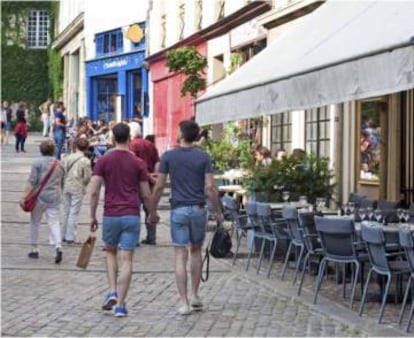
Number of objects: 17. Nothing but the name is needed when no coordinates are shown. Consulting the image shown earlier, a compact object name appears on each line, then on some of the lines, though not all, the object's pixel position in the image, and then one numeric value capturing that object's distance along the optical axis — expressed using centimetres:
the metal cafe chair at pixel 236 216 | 1484
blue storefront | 4562
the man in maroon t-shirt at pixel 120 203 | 1074
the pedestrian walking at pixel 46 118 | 5125
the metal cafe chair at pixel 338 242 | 1102
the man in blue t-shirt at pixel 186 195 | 1082
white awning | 945
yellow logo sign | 4359
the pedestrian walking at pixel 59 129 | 3669
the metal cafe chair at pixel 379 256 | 1022
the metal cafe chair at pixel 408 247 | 966
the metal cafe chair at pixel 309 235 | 1210
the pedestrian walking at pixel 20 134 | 4125
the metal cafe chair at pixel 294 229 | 1263
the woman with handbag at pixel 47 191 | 1480
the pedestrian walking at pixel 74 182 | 1700
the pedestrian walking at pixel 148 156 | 1728
